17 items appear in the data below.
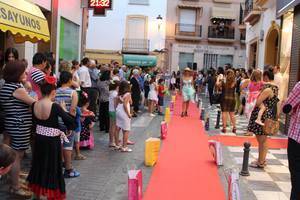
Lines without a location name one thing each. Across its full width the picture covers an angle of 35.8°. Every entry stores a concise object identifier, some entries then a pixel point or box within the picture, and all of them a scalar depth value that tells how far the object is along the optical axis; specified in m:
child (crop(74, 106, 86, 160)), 7.91
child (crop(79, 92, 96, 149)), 8.73
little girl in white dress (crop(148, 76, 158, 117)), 16.81
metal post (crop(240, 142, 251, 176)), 7.84
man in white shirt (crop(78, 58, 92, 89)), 11.11
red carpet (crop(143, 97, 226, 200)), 6.79
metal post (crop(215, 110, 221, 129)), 13.88
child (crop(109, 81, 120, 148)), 9.64
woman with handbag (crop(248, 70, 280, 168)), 8.23
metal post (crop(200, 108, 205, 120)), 16.21
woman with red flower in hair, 5.58
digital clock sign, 16.45
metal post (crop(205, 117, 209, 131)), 13.56
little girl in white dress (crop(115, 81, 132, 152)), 9.12
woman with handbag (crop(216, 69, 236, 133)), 13.12
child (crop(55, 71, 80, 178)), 7.02
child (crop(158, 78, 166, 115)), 17.72
